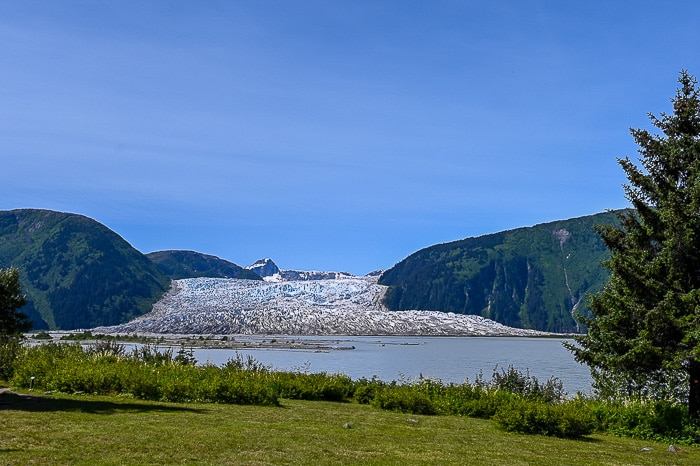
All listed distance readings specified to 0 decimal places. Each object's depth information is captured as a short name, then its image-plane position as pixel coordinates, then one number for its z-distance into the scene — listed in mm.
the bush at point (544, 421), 21219
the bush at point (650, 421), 21516
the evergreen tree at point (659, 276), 22203
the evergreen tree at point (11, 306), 35188
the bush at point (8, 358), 31094
